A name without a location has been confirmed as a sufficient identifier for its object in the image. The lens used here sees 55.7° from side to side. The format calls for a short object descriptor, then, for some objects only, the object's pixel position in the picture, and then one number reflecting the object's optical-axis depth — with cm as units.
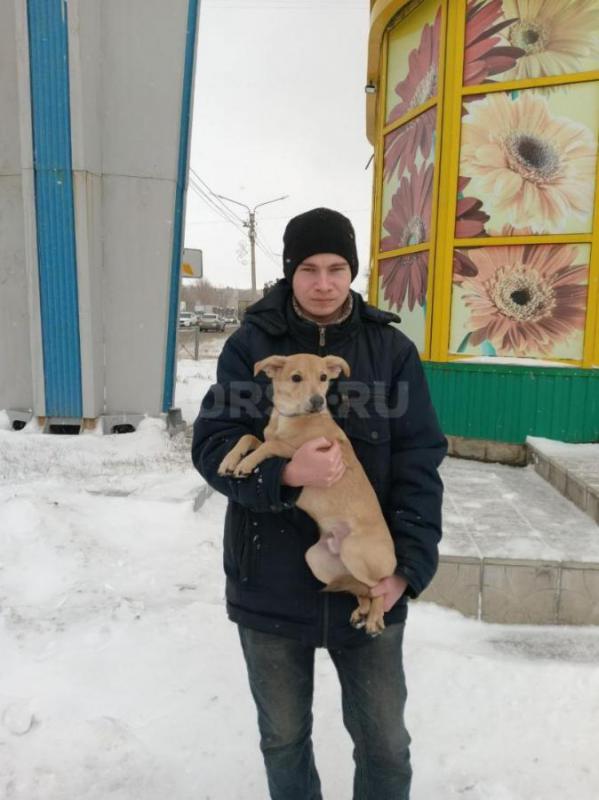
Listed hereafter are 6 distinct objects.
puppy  176
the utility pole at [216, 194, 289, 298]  3625
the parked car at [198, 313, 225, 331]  4462
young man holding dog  181
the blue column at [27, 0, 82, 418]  681
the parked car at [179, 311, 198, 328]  4425
